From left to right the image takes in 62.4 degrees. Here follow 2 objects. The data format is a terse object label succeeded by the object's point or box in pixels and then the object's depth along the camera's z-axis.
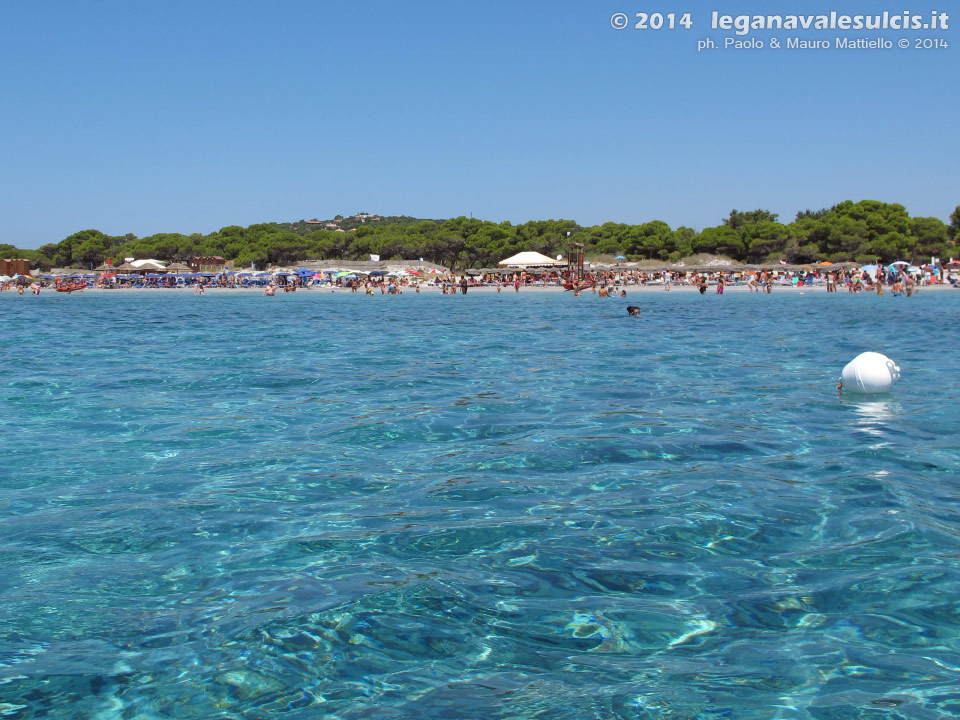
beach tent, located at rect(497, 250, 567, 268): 62.69
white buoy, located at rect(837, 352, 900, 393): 9.80
